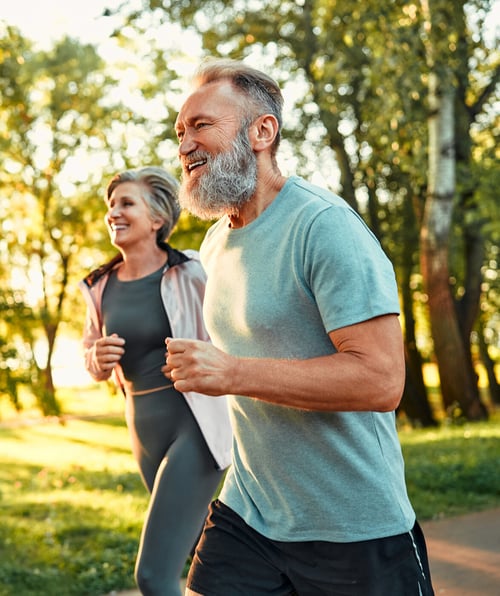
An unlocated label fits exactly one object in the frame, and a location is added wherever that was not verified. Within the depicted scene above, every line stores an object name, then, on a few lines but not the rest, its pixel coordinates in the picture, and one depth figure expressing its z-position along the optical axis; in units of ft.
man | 7.09
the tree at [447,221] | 37.76
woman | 12.18
